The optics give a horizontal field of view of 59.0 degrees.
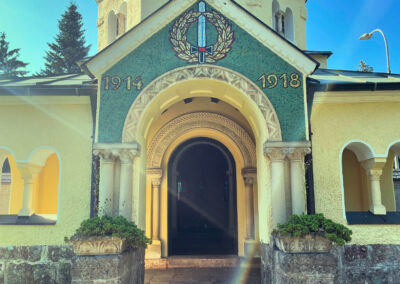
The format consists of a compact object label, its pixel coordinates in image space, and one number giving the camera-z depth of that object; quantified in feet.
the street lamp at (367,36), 49.46
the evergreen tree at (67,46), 111.45
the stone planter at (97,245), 20.26
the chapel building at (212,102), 23.47
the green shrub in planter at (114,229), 20.45
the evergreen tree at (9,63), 115.14
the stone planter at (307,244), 20.45
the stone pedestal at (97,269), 20.04
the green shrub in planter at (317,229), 20.24
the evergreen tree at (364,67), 122.52
